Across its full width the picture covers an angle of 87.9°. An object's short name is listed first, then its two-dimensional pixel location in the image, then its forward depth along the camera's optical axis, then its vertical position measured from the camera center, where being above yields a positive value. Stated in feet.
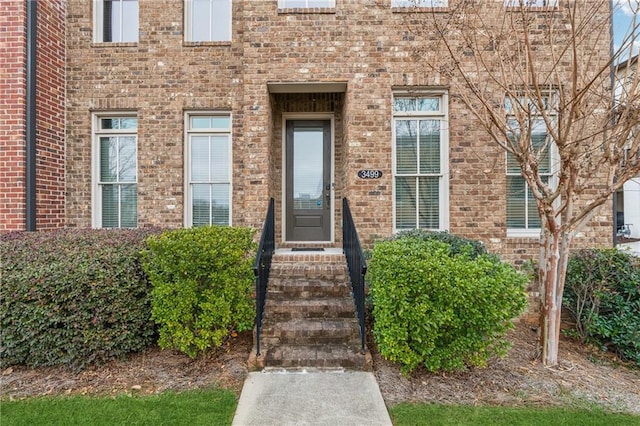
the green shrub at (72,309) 11.11 -3.31
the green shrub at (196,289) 11.29 -2.66
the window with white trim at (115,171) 18.67 +2.33
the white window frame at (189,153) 18.33 +3.32
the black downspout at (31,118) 16.56 +4.72
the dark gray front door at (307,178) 19.63 +2.07
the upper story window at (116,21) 18.67 +10.79
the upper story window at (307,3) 17.08 +10.80
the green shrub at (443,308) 10.17 -2.94
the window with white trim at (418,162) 16.78 +2.62
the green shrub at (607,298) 13.07 -3.49
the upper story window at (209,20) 18.57 +10.84
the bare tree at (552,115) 11.16 +3.66
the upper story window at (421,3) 16.56 +10.57
